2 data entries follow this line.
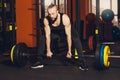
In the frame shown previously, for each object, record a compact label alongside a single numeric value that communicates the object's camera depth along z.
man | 3.14
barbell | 3.22
